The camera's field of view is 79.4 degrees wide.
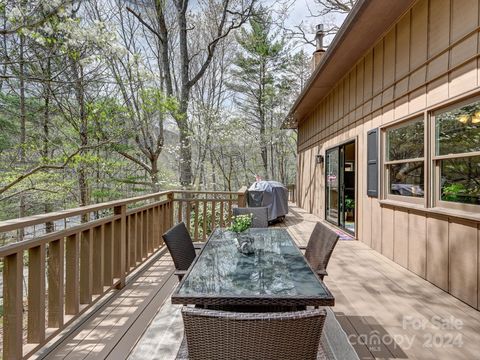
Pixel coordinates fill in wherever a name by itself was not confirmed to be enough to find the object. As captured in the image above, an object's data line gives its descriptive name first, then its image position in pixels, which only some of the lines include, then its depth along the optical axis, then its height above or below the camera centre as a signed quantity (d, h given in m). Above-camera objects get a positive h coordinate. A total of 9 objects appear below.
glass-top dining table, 1.38 -0.56
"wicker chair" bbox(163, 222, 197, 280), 2.19 -0.55
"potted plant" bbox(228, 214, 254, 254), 2.46 -0.42
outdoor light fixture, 8.23 +0.62
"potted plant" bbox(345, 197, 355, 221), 6.90 -0.68
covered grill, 7.12 -0.45
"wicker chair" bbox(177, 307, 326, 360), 1.00 -0.54
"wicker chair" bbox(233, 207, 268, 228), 3.70 -0.49
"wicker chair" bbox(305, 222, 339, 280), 2.18 -0.56
